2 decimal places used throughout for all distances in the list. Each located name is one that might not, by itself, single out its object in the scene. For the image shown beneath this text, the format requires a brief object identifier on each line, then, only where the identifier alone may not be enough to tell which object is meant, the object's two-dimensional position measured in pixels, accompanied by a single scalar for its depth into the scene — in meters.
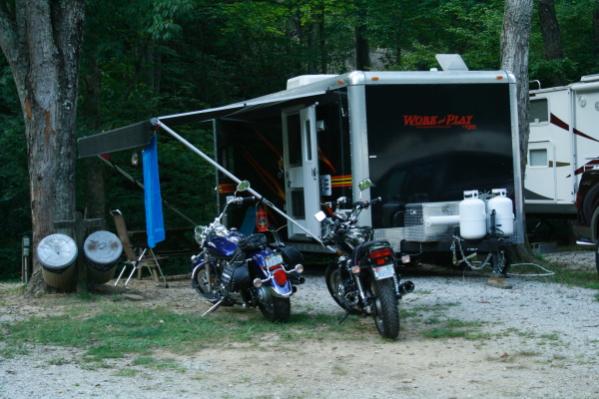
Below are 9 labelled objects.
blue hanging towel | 10.42
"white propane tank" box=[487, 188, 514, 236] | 10.89
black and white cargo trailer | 11.30
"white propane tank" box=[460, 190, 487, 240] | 10.76
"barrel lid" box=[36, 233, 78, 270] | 10.54
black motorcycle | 7.80
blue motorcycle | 8.61
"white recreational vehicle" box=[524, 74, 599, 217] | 15.13
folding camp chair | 12.52
